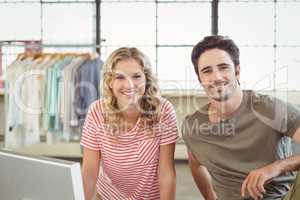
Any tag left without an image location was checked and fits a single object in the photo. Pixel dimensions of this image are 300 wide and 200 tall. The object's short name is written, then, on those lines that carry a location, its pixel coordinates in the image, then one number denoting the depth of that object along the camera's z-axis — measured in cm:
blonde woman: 170
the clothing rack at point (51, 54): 391
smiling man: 152
